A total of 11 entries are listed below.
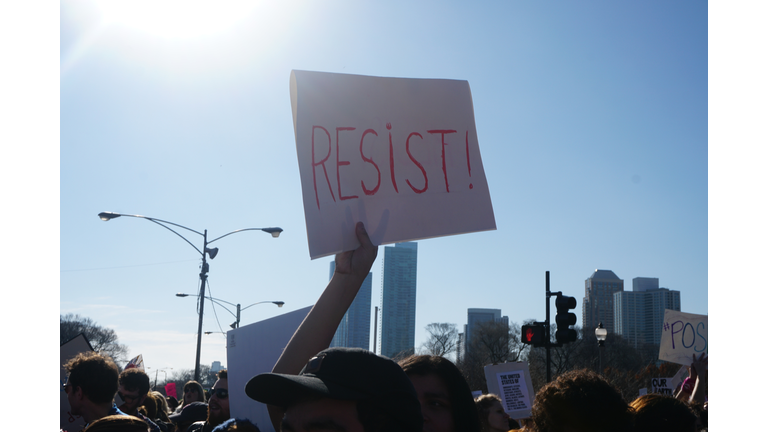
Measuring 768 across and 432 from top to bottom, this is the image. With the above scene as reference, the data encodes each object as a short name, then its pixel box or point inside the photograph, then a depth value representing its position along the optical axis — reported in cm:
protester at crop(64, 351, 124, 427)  431
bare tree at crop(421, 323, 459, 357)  6544
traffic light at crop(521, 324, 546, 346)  1202
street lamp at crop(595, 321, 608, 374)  2069
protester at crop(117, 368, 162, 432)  549
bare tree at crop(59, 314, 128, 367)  6506
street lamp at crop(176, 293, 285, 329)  2230
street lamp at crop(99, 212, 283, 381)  1708
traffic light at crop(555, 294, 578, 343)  1188
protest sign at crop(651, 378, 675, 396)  870
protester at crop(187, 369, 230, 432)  519
